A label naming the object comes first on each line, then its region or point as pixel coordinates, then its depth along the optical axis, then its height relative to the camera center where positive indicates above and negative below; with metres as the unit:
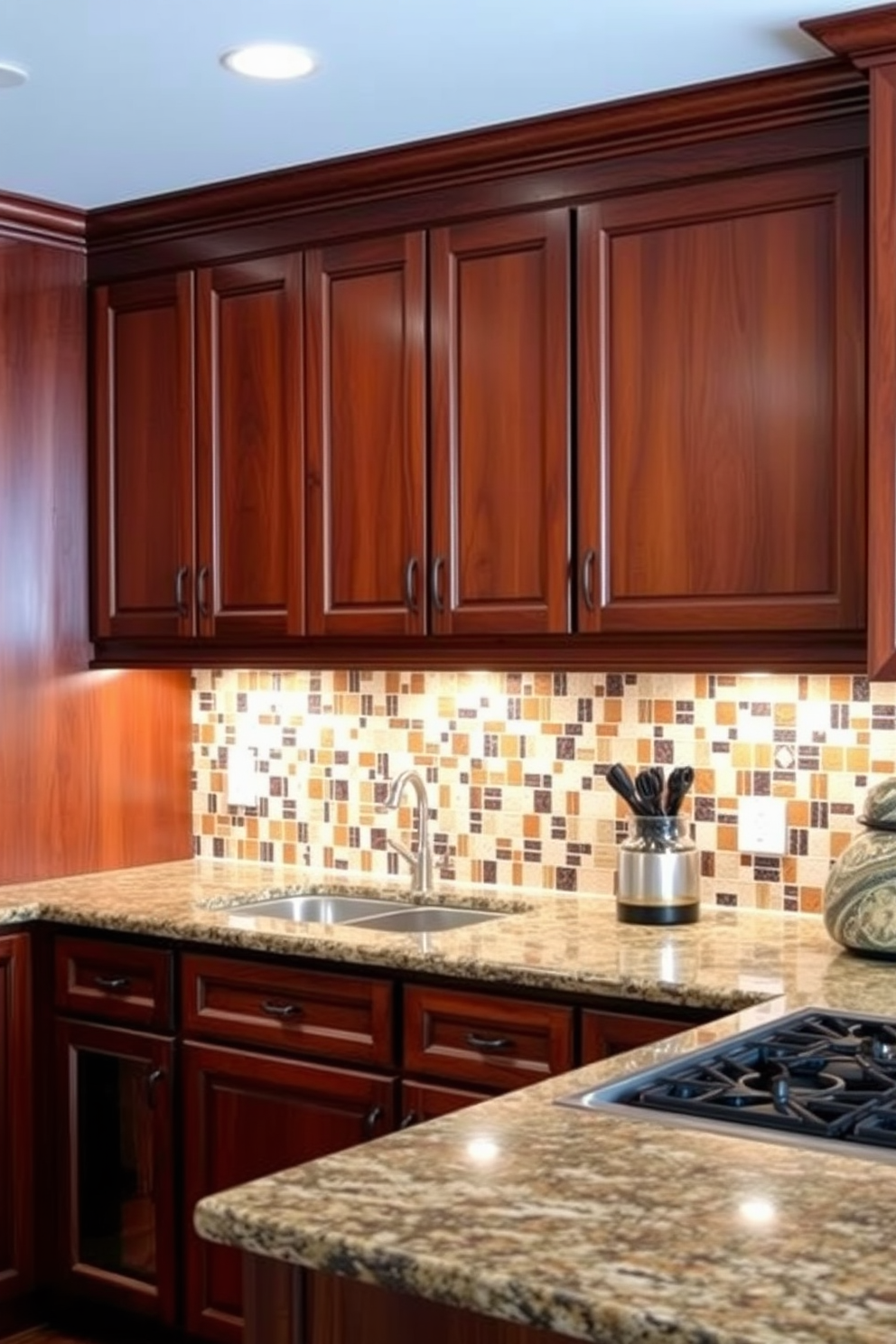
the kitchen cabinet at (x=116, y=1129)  3.46 -1.02
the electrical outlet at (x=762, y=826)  3.42 -0.39
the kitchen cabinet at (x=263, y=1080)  3.15 -0.84
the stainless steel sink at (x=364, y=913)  3.71 -0.61
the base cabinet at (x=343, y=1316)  1.58 -0.64
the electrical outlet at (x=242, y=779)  4.21 -0.36
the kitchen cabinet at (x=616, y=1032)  2.78 -0.65
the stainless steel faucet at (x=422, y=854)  3.72 -0.48
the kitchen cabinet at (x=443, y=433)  3.36 +0.39
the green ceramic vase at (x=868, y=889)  2.85 -0.43
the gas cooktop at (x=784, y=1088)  1.85 -0.53
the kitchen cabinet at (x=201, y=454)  3.77 +0.39
